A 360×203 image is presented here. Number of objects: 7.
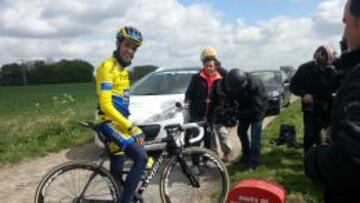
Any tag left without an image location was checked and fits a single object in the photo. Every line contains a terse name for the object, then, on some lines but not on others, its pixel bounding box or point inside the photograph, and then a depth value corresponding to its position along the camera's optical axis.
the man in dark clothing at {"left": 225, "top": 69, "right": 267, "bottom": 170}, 7.67
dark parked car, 15.81
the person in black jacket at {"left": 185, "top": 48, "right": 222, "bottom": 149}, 7.85
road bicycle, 5.43
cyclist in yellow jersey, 5.20
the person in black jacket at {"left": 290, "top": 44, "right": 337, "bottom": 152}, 7.31
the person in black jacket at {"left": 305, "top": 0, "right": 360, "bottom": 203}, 1.71
